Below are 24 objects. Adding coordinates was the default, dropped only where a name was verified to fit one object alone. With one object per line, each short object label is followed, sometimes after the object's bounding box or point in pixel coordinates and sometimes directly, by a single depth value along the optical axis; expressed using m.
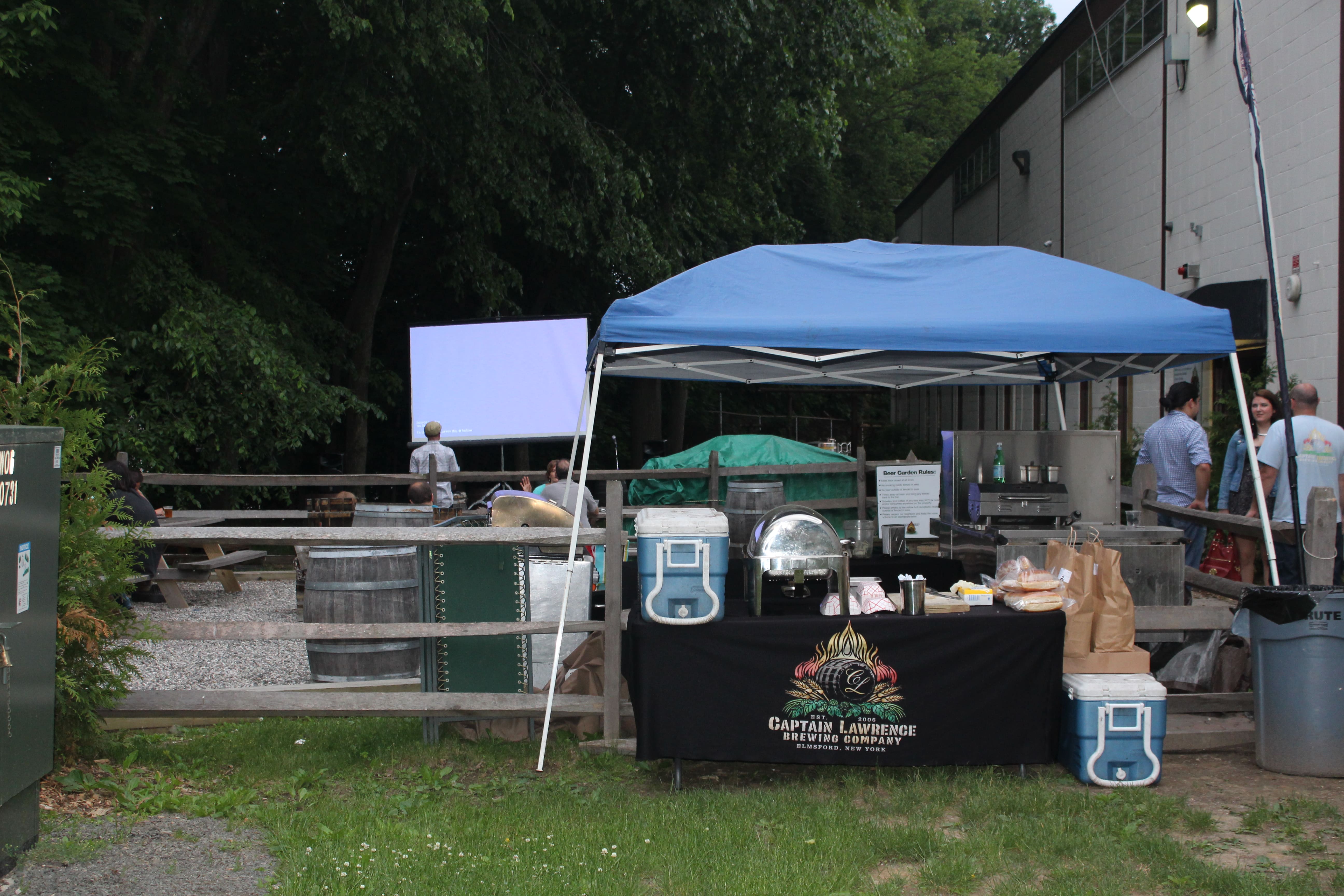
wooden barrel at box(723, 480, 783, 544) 11.10
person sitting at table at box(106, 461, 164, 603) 9.61
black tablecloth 4.89
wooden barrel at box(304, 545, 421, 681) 6.40
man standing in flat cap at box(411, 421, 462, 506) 12.66
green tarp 12.98
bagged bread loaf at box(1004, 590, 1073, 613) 5.05
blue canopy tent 5.37
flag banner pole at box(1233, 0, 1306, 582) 4.88
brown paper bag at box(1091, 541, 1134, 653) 5.13
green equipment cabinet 3.72
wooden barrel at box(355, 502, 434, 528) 8.04
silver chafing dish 5.09
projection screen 15.02
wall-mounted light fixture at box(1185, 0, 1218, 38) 12.62
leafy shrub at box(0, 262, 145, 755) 4.80
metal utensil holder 5.06
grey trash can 4.99
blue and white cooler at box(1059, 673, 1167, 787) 4.91
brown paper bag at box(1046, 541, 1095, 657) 5.18
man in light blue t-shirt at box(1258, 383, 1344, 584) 7.06
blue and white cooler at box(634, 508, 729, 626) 4.89
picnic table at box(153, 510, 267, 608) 10.44
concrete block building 10.20
